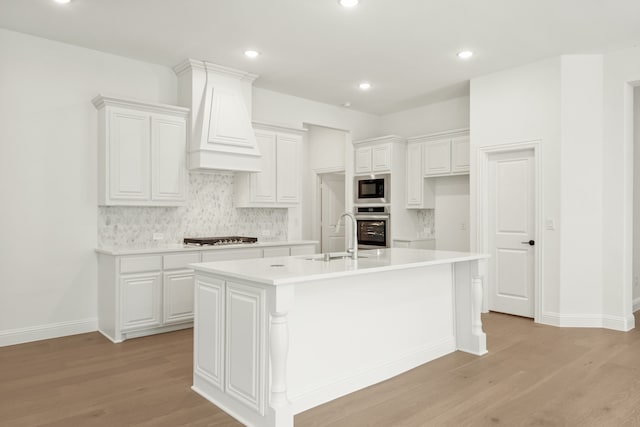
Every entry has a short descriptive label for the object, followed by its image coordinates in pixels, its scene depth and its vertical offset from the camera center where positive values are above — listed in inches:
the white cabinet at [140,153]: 172.6 +24.7
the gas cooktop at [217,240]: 190.7 -12.1
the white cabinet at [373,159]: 263.2 +33.8
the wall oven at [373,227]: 262.5 -8.0
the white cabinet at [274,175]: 217.6 +19.8
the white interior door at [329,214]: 318.7 -0.3
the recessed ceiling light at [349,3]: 140.0 +67.8
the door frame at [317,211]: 318.0 +1.9
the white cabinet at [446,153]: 237.8 +33.7
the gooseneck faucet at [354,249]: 128.7 -11.2
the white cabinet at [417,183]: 259.1 +18.1
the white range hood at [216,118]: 190.1 +42.5
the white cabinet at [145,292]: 164.6 -30.8
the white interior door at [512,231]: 200.7 -8.4
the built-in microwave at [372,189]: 262.7 +15.3
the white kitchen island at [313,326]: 95.6 -29.9
